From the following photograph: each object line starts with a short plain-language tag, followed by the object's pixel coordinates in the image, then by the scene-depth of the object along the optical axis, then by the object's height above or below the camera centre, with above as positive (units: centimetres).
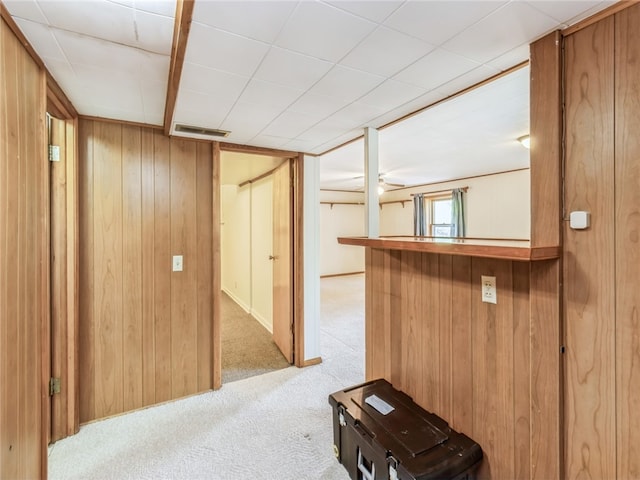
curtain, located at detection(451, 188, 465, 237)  589 +52
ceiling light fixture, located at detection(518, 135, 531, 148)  293 +96
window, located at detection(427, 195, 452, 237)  646 +47
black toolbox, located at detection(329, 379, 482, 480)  136 -99
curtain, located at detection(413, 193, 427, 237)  686 +51
